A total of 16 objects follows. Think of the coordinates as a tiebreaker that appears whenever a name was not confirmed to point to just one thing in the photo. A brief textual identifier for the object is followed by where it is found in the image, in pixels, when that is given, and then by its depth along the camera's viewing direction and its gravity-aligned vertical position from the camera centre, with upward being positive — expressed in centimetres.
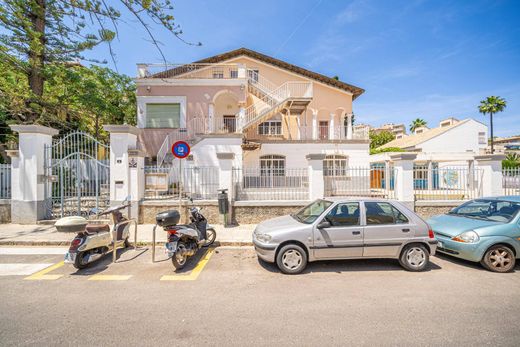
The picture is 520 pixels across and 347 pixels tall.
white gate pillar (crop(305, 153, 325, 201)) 839 -9
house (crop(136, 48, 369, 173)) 1478 +414
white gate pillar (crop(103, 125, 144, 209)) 780 +50
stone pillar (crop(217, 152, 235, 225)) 818 +11
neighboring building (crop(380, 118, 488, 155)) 2547 +393
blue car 455 -129
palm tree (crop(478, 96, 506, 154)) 3328 +969
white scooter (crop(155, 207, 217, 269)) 455 -127
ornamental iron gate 810 +10
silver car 453 -123
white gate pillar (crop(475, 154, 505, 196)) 837 -4
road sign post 692 +84
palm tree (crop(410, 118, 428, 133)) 4839 +1062
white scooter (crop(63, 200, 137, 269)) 453 -132
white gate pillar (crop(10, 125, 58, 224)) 774 +5
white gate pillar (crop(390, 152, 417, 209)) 829 -14
